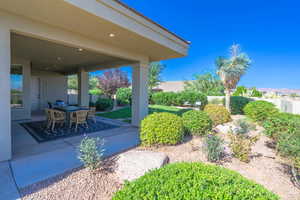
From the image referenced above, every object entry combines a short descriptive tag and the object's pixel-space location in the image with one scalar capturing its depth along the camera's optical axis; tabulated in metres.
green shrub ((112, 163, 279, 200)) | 1.26
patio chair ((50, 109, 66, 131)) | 5.43
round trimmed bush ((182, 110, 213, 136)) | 4.64
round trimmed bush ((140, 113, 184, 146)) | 3.86
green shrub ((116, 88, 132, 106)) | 15.82
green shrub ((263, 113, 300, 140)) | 3.79
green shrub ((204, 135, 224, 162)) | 3.14
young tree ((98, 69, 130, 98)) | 17.98
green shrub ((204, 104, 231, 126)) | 6.85
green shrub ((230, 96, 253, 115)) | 10.91
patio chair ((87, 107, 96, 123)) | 6.44
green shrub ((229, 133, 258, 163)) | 3.22
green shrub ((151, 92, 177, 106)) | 16.42
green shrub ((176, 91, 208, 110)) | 15.35
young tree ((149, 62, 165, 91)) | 22.90
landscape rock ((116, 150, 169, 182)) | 2.54
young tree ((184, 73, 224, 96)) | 22.96
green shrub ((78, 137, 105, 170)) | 2.64
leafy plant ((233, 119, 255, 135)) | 4.07
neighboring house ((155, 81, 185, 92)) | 30.22
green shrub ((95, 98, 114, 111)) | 11.91
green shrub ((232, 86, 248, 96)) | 18.28
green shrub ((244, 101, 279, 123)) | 7.52
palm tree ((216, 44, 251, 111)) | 9.23
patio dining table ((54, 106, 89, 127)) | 5.86
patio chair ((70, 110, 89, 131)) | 5.62
